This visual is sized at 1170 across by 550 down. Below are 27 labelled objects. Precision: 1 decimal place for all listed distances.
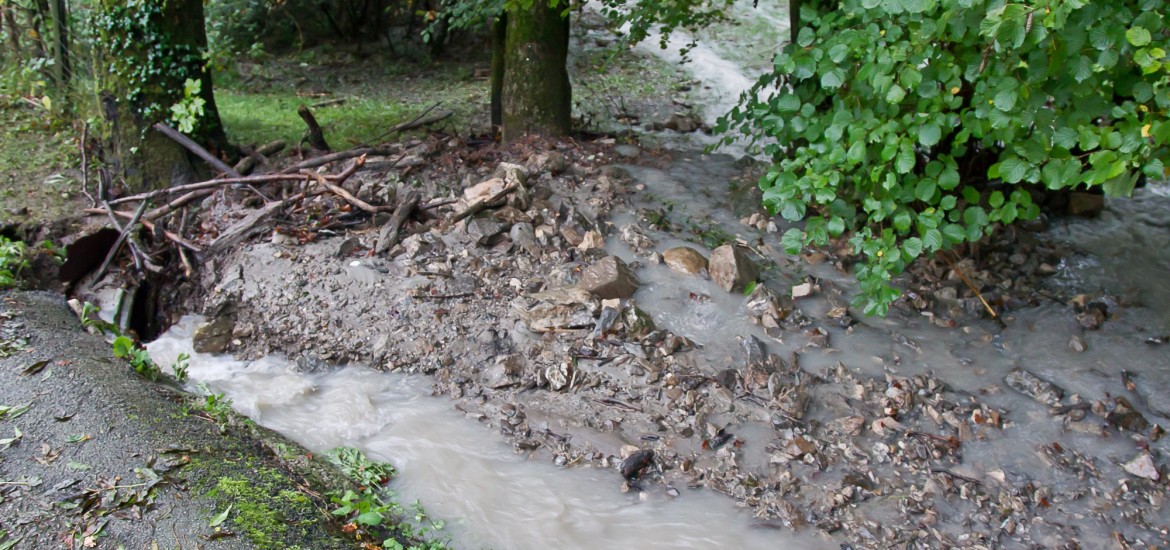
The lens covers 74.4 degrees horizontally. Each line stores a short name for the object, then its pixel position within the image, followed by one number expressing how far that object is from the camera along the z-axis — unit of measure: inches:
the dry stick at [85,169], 237.6
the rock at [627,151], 257.0
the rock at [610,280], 188.4
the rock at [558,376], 173.0
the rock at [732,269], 189.8
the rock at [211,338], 195.9
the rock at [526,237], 205.3
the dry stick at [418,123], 281.3
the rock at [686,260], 196.5
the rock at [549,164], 232.7
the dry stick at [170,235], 220.2
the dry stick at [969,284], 184.9
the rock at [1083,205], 245.8
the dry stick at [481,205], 212.4
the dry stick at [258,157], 251.3
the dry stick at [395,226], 209.3
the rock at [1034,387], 166.7
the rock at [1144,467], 150.5
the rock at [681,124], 311.3
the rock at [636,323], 179.3
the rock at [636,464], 154.1
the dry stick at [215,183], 226.5
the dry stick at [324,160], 239.0
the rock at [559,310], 183.5
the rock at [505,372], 175.8
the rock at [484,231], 207.0
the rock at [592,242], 204.8
